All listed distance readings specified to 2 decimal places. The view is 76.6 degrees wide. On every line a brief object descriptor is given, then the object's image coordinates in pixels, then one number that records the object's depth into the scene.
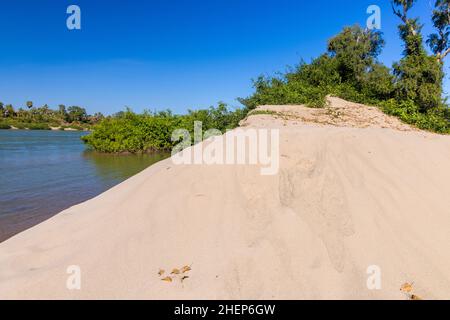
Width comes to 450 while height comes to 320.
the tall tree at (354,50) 16.64
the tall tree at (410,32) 13.02
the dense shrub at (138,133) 18.91
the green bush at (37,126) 67.07
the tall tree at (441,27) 16.22
